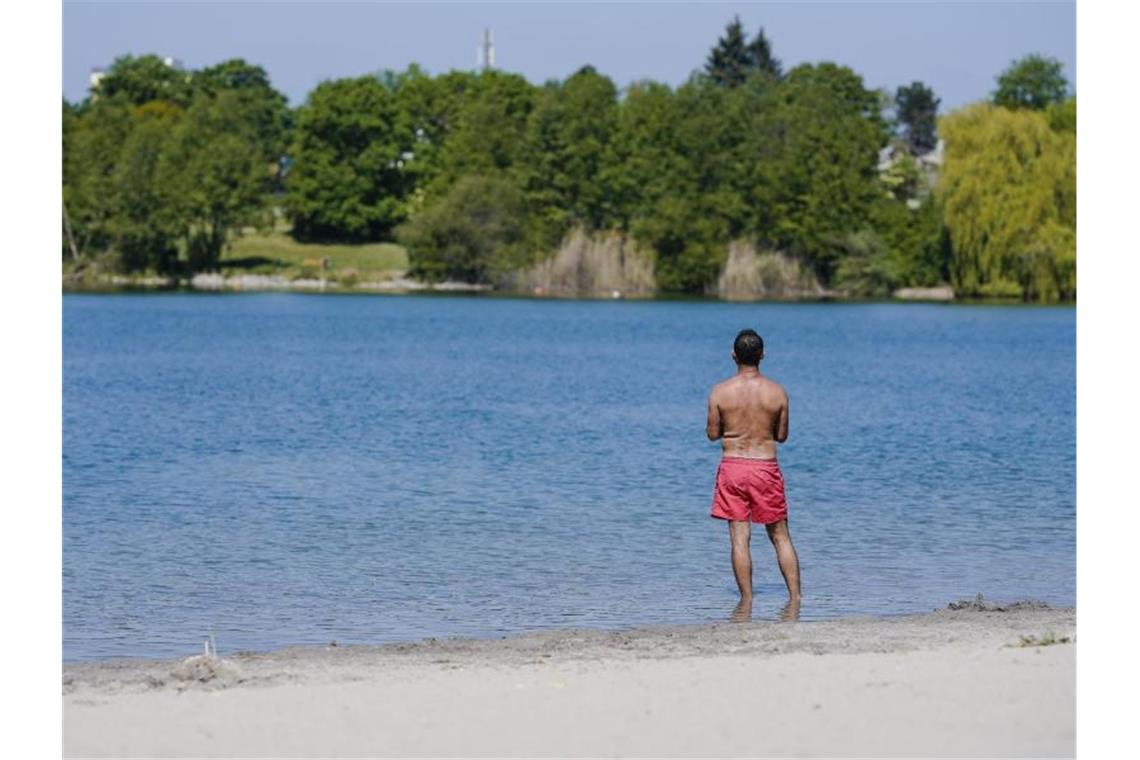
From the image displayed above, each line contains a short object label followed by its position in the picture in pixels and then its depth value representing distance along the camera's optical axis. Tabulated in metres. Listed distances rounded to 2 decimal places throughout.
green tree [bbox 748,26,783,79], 165.12
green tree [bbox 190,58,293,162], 136.00
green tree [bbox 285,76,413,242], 119.81
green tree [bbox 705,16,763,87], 162.50
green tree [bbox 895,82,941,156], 178.12
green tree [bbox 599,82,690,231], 109.25
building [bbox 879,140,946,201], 120.44
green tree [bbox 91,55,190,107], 145.88
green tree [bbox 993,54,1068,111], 130.38
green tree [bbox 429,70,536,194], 113.44
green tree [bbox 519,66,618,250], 110.25
